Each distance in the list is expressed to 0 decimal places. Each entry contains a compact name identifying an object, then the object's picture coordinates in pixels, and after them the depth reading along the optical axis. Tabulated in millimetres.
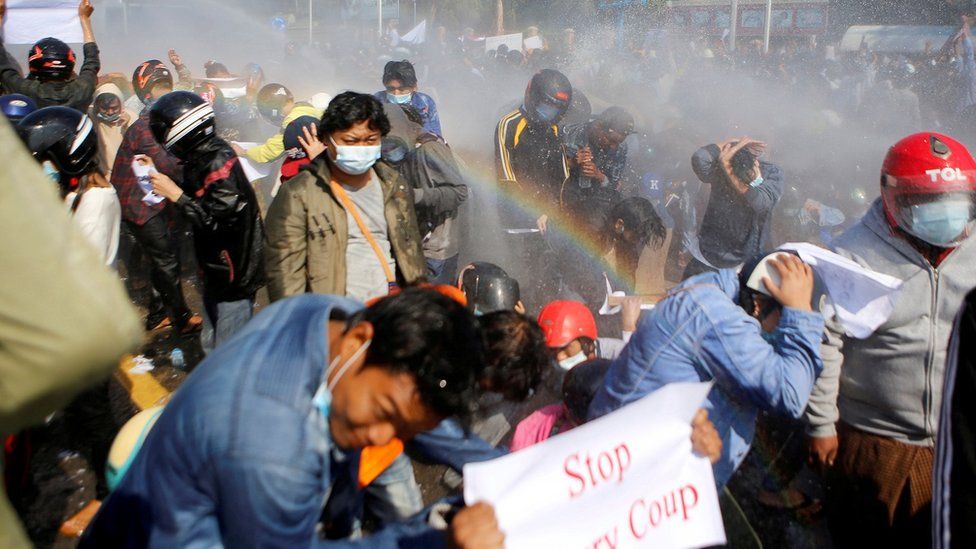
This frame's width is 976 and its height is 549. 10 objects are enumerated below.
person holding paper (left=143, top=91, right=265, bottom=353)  3736
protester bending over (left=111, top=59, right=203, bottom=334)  5660
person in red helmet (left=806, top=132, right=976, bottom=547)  2689
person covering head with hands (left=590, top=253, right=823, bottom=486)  2441
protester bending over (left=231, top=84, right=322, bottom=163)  8258
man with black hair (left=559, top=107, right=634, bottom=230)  6527
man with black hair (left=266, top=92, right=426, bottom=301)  3494
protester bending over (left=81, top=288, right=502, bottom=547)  1450
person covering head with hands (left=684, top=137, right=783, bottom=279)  5176
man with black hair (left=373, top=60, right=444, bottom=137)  7074
